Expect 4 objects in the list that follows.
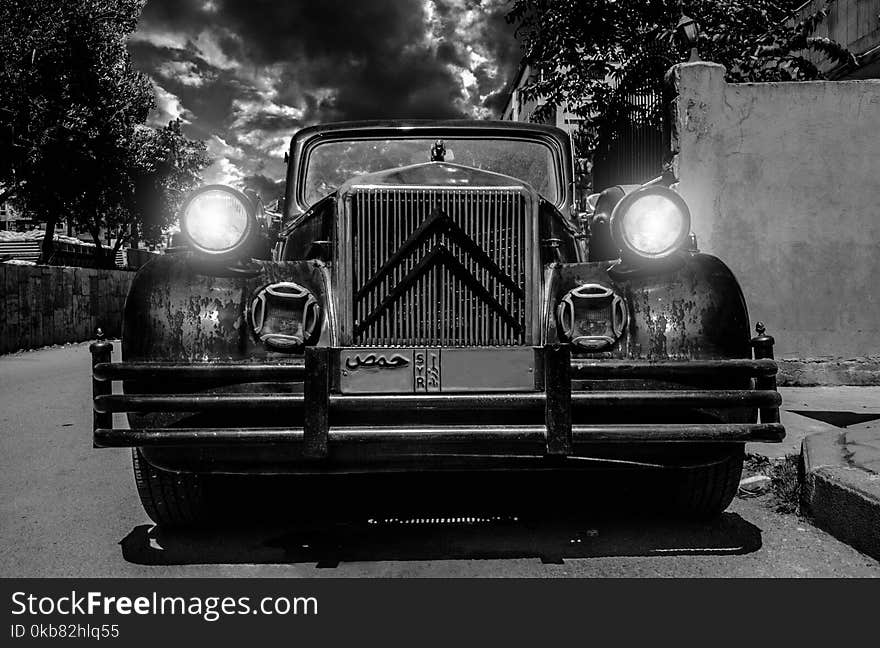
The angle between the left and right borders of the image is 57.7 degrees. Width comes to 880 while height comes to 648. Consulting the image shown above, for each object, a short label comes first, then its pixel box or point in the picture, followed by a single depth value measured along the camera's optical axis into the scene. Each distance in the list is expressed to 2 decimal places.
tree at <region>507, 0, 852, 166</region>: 9.95
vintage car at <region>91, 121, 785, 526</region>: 2.71
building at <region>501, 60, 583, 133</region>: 39.09
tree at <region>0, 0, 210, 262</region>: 17.41
